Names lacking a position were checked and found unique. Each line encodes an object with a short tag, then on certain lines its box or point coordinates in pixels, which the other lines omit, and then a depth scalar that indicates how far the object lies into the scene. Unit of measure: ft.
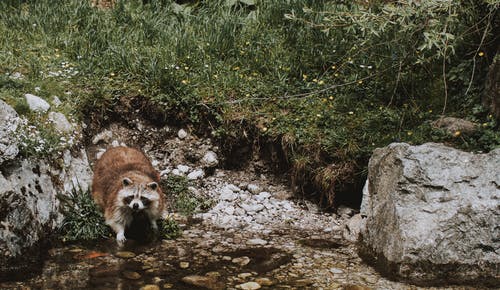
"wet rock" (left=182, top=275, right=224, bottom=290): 15.53
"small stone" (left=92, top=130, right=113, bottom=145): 22.93
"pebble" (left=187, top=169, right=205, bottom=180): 22.77
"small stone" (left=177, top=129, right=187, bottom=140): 23.89
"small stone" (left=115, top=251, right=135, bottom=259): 17.34
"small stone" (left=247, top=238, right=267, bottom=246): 18.81
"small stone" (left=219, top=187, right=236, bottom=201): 22.14
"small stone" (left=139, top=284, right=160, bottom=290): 15.30
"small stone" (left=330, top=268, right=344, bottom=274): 16.61
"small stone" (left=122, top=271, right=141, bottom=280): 15.93
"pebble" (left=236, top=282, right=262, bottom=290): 15.48
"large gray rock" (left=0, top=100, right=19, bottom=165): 16.75
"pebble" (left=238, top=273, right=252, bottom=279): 16.16
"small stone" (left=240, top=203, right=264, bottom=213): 21.58
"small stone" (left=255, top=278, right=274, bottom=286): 15.74
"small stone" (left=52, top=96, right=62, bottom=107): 21.75
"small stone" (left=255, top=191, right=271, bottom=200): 22.39
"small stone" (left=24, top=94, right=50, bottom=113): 20.43
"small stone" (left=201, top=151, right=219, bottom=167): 23.29
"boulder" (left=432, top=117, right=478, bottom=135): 20.42
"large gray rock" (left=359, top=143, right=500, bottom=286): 15.96
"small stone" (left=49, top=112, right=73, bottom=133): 20.56
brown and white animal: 18.44
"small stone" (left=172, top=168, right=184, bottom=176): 22.69
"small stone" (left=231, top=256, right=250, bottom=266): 17.17
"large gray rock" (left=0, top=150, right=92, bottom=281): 15.76
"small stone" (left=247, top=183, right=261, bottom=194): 22.66
